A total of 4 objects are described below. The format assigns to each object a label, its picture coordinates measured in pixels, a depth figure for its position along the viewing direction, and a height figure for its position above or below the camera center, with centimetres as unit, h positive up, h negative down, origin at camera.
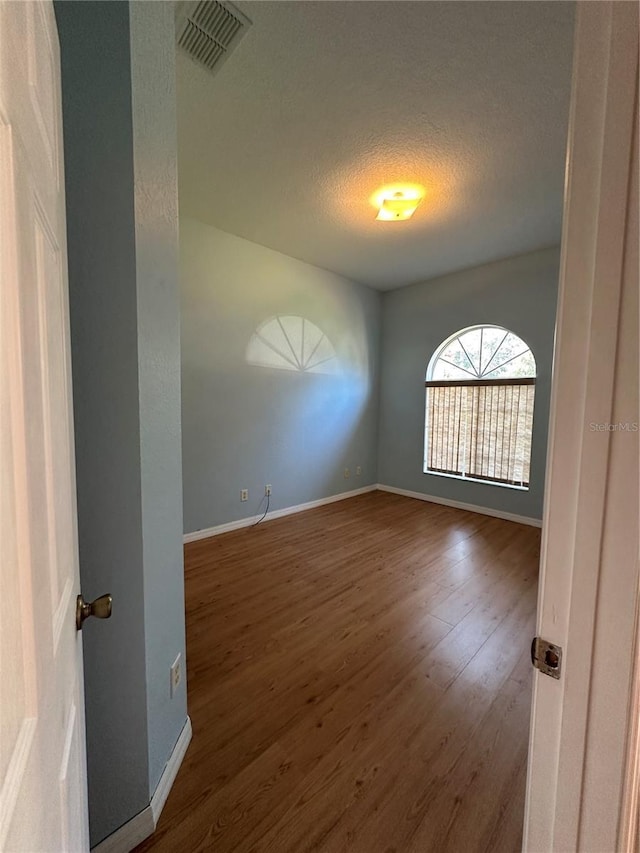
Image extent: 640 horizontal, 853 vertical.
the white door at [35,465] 32 -9
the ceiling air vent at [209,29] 140 +161
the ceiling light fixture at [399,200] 259 +157
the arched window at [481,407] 389 -7
